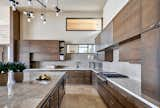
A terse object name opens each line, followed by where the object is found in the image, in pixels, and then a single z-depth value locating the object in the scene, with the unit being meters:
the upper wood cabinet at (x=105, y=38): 2.70
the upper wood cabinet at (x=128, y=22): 1.44
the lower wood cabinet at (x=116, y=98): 1.25
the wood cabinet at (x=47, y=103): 1.13
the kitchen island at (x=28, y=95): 0.89
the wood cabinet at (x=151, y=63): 1.02
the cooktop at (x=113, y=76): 2.63
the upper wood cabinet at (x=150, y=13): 1.01
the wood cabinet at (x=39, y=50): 4.77
